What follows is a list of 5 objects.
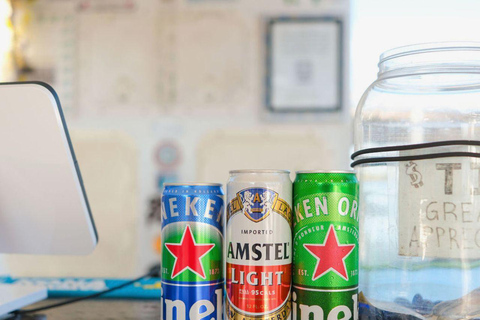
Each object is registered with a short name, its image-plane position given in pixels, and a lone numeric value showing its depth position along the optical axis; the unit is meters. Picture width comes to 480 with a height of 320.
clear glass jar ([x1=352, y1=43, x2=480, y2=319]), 0.56
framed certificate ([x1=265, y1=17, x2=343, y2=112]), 2.25
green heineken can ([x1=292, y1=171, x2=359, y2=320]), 0.55
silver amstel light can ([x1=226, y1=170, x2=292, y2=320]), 0.55
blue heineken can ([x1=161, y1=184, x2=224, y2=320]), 0.57
